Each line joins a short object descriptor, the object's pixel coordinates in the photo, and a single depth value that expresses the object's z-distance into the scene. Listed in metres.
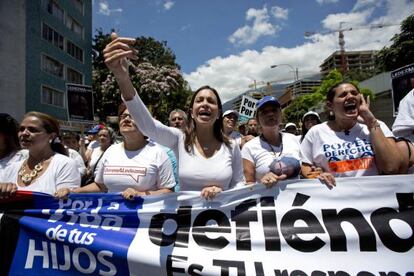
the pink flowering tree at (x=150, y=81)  29.73
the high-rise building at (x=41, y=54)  22.20
